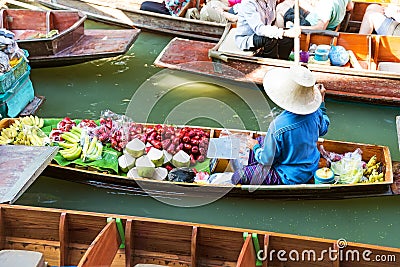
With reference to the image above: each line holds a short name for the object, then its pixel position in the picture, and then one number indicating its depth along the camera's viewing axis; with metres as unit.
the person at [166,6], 7.37
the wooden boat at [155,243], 3.30
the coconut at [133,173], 4.62
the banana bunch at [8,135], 4.82
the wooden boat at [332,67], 5.86
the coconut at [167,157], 4.81
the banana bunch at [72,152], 4.75
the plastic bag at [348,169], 4.58
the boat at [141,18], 7.15
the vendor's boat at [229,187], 4.41
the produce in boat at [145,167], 4.61
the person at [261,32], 5.75
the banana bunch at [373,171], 4.52
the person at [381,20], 6.54
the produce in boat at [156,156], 4.73
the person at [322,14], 6.56
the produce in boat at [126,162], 4.74
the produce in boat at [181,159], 4.77
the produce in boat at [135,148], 4.80
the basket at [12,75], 5.27
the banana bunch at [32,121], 5.12
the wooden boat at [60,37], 6.21
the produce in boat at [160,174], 4.66
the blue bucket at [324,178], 4.46
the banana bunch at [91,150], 4.79
